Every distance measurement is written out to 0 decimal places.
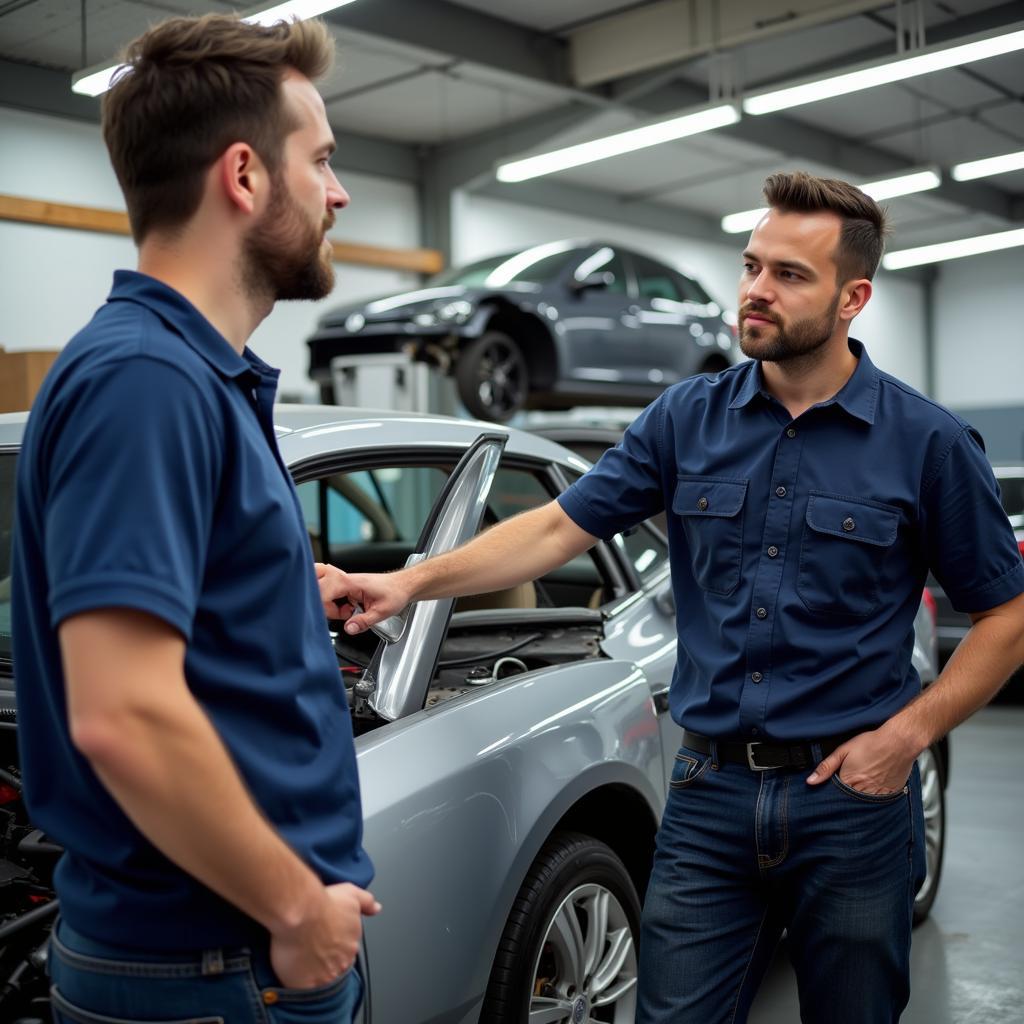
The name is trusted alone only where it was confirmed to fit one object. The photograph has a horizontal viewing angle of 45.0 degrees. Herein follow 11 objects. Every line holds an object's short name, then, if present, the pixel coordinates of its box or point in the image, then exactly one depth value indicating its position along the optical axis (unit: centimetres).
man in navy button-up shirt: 202
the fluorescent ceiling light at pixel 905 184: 1240
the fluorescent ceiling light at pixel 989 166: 1274
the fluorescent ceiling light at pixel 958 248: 1534
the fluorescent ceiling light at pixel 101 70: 780
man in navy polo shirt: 103
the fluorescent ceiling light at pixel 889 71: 864
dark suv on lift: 856
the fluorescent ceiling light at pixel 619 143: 1027
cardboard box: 438
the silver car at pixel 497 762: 206
